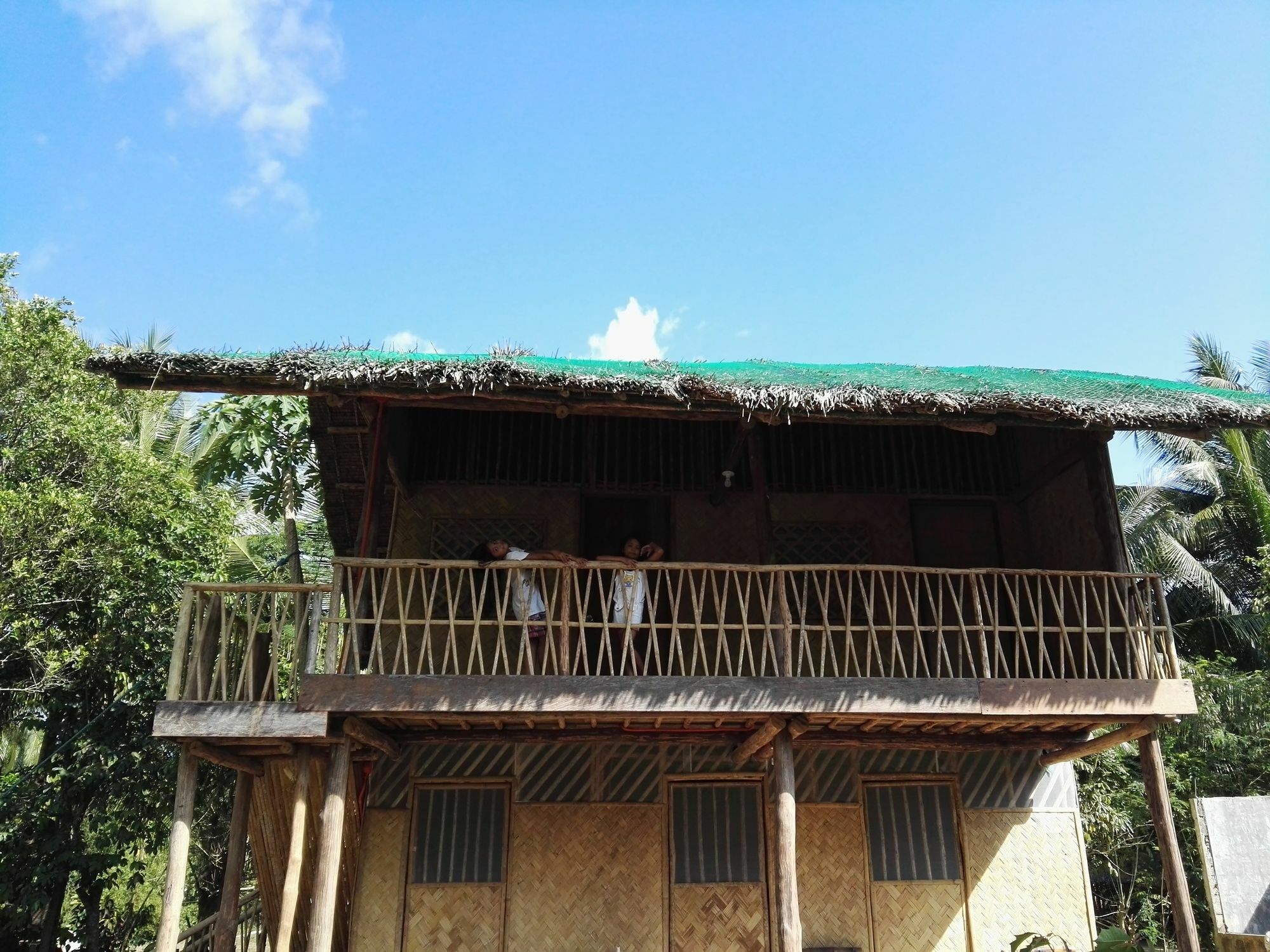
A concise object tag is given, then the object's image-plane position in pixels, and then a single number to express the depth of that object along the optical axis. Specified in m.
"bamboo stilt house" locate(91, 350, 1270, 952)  6.25
